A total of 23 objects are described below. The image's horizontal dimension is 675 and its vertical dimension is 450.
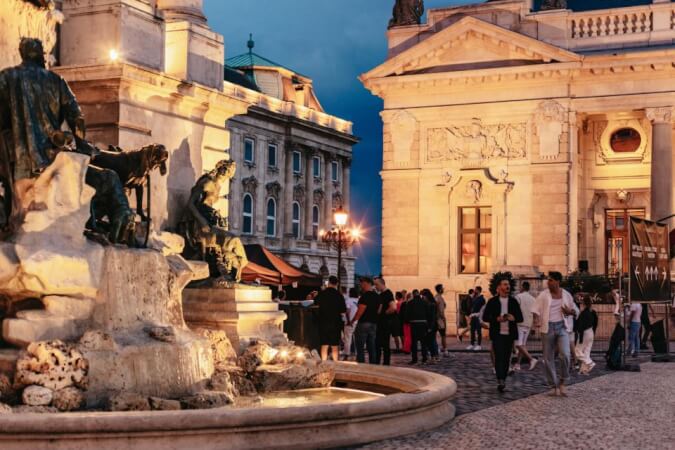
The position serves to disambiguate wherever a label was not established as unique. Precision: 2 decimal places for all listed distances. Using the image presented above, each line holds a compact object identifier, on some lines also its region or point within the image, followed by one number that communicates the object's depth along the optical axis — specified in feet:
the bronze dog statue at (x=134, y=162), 37.99
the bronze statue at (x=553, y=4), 138.21
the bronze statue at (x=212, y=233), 44.34
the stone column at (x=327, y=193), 263.08
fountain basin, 25.94
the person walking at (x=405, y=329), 83.15
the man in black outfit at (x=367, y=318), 64.08
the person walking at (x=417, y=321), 71.41
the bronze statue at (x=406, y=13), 146.72
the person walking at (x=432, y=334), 76.84
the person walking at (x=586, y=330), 67.21
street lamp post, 102.22
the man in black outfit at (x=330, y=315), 60.95
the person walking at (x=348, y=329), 78.02
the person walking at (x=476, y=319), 91.40
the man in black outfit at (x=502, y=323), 52.42
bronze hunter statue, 32.81
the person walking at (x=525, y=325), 65.51
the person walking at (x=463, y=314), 107.12
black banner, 70.74
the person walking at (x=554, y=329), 50.26
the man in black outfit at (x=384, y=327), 66.90
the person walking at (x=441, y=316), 86.58
